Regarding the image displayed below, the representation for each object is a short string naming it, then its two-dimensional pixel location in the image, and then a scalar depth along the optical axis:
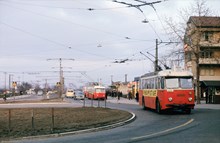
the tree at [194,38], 45.88
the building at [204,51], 46.28
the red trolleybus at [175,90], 26.80
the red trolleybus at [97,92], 71.00
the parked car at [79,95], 76.07
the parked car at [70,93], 97.99
